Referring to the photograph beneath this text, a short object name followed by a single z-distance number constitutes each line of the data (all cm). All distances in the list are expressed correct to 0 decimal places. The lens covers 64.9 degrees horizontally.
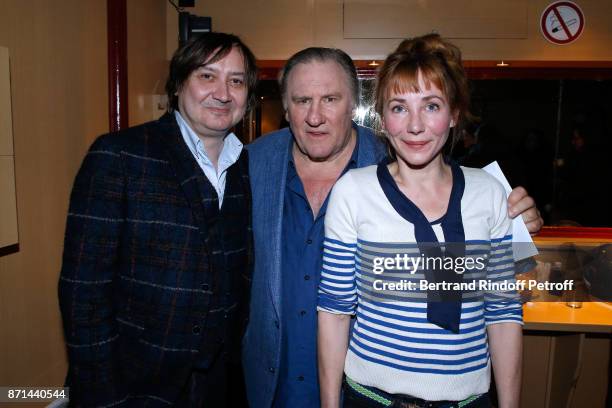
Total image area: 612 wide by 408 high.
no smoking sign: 386
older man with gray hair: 165
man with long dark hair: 134
